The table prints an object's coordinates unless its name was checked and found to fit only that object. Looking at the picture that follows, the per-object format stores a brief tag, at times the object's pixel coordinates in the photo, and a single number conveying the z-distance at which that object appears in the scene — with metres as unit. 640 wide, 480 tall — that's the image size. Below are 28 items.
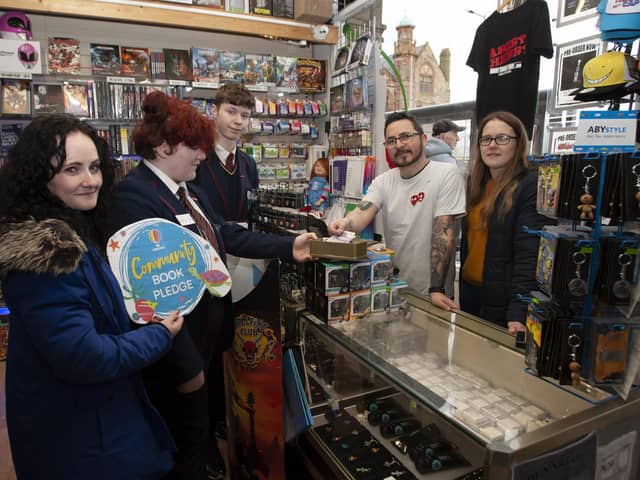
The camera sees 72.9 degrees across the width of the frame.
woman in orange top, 1.84
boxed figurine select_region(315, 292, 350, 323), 1.66
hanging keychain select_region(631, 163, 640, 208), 0.99
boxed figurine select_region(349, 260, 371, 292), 1.67
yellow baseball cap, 1.72
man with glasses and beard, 2.26
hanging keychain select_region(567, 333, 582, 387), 1.11
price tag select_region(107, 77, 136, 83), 4.38
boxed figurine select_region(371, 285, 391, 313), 1.75
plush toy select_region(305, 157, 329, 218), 3.11
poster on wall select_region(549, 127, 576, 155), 3.09
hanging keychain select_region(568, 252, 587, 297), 1.07
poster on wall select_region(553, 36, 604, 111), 2.91
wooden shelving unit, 4.12
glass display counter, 1.04
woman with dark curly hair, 1.09
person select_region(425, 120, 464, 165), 4.02
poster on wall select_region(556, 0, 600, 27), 2.82
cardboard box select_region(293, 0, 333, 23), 4.81
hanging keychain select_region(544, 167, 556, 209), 1.17
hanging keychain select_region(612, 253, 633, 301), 1.04
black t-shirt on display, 3.00
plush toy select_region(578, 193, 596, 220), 1.05
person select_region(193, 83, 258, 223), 2.72
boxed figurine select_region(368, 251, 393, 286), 1.73
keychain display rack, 1.04
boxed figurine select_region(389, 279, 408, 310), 1.80
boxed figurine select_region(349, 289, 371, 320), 1.70
